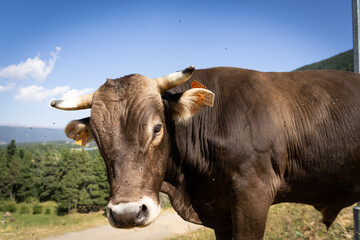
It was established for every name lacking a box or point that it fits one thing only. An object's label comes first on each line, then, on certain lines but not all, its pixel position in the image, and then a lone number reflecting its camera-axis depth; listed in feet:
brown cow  9.89
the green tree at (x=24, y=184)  272.31
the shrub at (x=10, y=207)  235.89
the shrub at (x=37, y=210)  251.80
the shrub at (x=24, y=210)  246.88
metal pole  16.98
